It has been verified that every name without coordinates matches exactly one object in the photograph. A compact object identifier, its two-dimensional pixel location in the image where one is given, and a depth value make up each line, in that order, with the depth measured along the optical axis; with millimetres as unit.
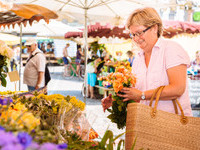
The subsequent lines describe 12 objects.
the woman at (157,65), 2070
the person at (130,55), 11970
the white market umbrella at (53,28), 8638
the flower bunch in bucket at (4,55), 3061
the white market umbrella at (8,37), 12974
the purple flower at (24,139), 660
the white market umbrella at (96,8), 5594
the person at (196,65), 11281
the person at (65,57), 17797
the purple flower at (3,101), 1240
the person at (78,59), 17125
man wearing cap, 5418
